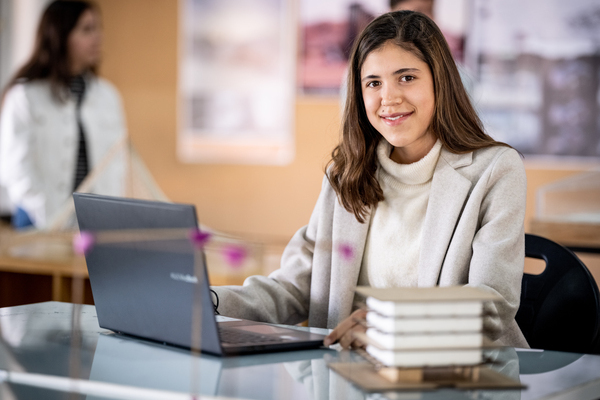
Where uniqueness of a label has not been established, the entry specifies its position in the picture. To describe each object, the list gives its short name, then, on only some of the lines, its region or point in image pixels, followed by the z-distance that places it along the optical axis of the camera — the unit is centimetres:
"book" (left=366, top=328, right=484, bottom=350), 166
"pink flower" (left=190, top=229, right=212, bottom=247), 169
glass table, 166
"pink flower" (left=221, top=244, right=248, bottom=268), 168
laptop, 173
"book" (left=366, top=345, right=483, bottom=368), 166
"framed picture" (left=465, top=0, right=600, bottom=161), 438
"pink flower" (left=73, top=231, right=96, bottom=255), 183
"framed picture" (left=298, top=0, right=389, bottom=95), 506
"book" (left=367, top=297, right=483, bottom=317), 165
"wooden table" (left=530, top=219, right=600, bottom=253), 334
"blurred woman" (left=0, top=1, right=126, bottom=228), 378
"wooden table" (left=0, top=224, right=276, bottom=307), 342
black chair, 204
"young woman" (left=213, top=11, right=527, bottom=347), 207
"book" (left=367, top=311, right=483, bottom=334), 166
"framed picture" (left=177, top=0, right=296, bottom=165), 530
